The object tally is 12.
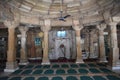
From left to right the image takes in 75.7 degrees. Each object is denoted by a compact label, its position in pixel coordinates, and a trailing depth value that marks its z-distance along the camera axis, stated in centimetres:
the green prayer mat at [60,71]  391
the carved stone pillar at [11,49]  428
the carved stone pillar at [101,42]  591
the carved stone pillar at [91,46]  836
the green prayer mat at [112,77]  314
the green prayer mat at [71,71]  387
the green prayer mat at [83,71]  384
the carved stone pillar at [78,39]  570
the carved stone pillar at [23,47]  592
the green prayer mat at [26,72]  386
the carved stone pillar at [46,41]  559
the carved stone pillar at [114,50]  417
